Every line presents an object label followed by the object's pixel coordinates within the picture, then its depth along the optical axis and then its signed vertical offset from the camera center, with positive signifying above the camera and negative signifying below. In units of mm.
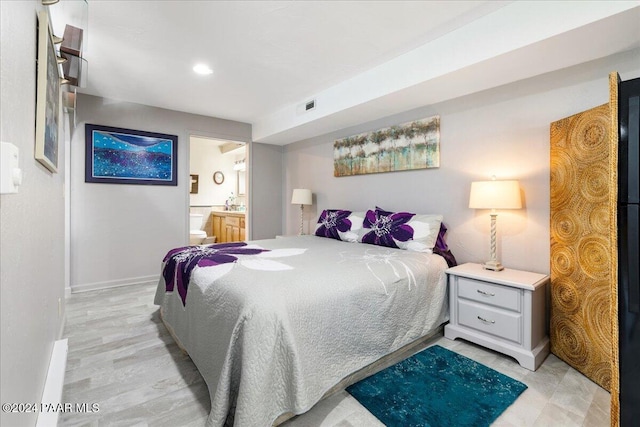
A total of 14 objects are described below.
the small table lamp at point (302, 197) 4562 +201
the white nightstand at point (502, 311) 2055 -757
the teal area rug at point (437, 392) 1568 -1088
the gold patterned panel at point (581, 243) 1859 -225
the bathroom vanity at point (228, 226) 5570 -333
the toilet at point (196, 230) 5871 -433
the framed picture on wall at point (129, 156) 3756 +722
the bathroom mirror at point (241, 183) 7262 +662
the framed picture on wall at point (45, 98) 1231 +515
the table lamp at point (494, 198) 2287 +99
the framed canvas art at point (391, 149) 3123 +732
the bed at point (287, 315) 1379 -614
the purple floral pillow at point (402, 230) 2775 -198
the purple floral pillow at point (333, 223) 3549 -166
